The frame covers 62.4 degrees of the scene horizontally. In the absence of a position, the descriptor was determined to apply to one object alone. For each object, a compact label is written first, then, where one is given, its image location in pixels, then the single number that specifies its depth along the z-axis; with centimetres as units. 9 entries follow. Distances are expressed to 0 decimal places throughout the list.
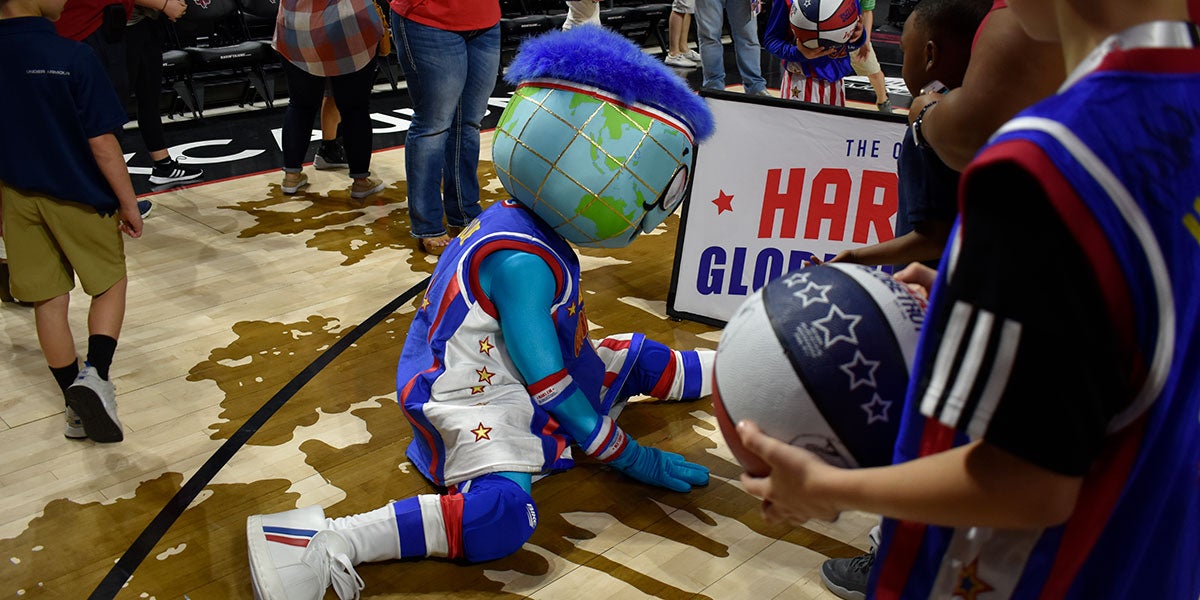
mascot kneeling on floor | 237
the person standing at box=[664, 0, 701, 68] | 919
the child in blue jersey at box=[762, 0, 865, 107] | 522
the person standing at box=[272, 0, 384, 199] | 485
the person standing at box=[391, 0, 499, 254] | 427
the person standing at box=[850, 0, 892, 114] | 561
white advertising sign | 354
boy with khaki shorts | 281
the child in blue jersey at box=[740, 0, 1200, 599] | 84
